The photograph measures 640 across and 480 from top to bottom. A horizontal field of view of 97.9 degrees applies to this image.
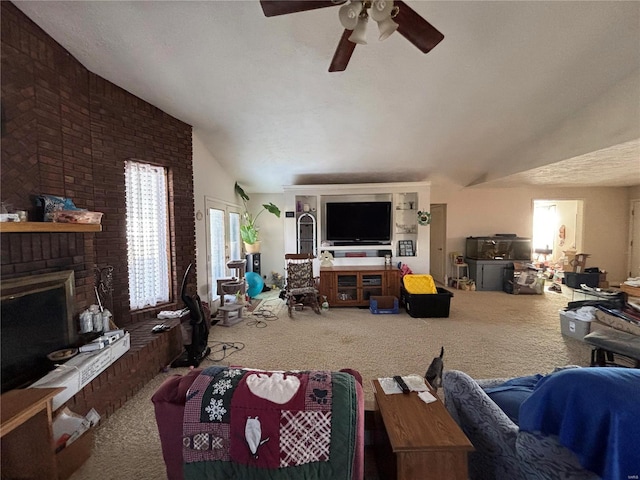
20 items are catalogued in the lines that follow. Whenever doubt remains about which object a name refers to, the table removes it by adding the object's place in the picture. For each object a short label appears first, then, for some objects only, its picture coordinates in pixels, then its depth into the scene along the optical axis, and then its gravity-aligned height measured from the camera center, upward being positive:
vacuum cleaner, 2.88 -1.15
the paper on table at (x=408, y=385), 1.52 -0.88
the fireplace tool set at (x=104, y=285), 2.69 -0.54
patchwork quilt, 1.08 -0.79
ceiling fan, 1.47 +1.19
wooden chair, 4.79 -0.87
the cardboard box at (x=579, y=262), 5.85 -0.74
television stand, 4.90 -0.99
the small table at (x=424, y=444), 1.13 -0.89
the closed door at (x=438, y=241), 6.38 -0.32
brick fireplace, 1.93 +0.60
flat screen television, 5.30 +0.14
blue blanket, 0.86 -0.62
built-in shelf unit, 5.33 +0.12
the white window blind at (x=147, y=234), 3.11 -0.04
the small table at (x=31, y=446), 1.53 -1.18
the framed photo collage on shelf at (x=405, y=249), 5.44 -0.40
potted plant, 5.77 -0.05
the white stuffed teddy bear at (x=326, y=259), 5.36 -0.58
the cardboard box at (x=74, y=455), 1.58 -1.34
